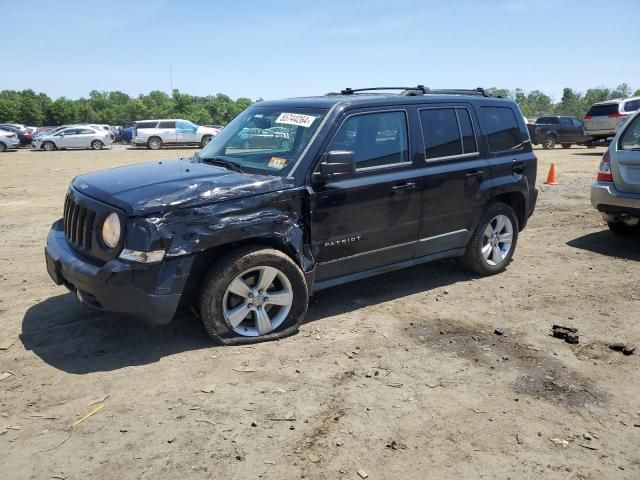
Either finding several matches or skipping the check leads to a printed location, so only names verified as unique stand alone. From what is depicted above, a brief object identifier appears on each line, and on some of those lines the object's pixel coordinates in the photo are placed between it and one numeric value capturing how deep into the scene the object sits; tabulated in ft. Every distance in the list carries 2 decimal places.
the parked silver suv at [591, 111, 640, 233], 22.08
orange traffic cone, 42.52
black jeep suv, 12.83
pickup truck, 87.25
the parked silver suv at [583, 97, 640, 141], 71.87
